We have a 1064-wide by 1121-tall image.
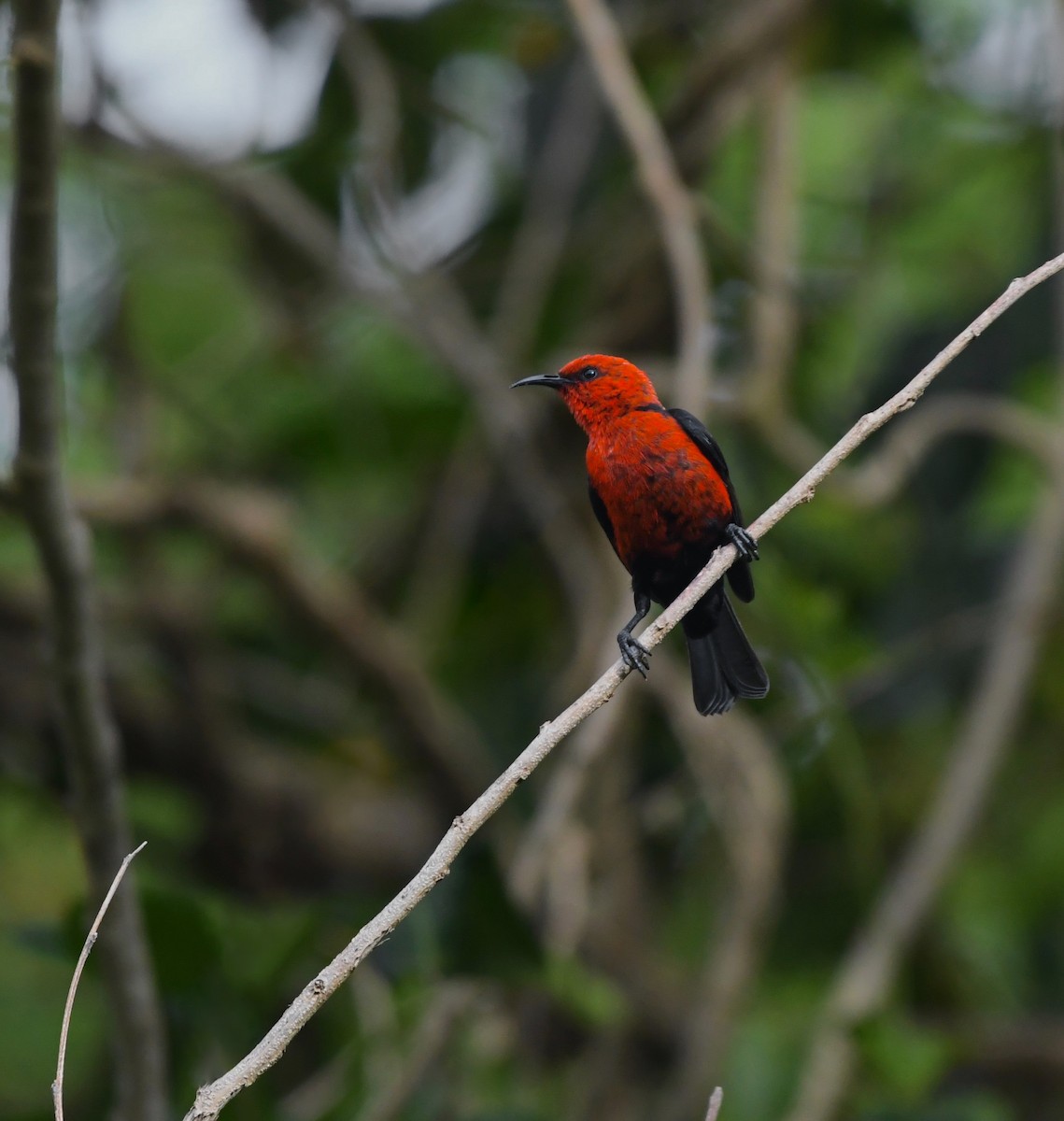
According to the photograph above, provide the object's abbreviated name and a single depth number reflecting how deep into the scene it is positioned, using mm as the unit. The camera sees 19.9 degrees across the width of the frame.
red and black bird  8016
